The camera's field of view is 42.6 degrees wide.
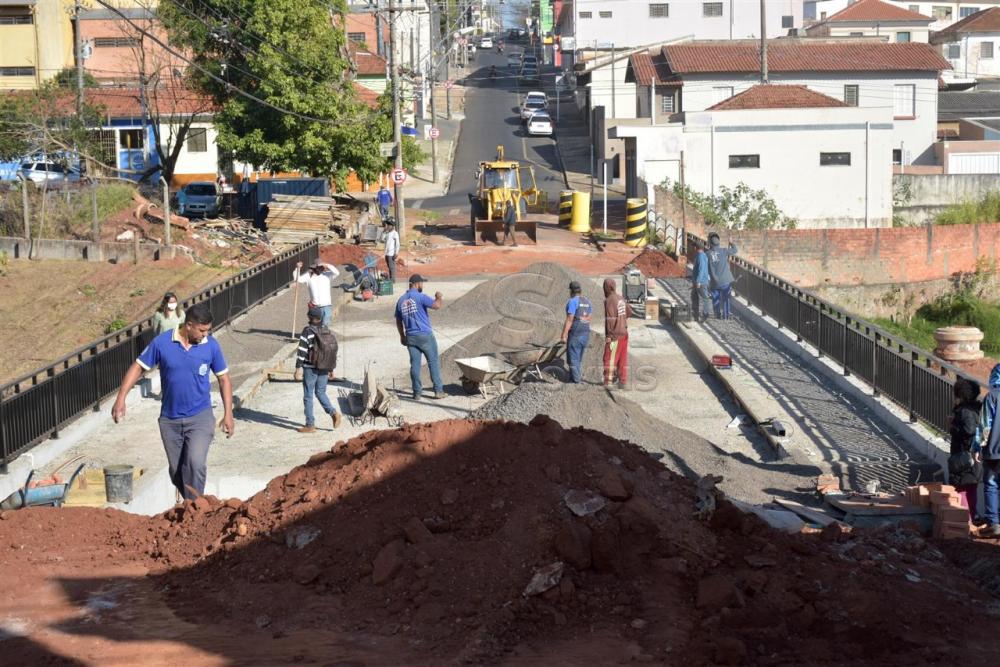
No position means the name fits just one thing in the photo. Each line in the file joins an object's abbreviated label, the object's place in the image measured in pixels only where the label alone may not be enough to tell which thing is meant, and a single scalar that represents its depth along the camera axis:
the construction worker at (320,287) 18.95
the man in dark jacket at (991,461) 10.77
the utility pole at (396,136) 38.38
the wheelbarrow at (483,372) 17.02
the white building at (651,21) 81.12
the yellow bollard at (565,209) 44.47
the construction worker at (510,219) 38.47
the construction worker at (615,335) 17.36
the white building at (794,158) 45.22
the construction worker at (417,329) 16.39
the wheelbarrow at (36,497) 10.47
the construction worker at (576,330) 17.05
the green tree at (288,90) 40.62
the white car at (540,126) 69.19
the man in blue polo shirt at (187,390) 9.59
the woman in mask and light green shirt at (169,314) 16.02
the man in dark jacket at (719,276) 22.73
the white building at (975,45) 85.75
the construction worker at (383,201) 43.56
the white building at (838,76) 57.69
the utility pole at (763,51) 52.42
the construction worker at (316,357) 14.59
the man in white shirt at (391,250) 28.84
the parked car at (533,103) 73.44
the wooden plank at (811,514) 10.94
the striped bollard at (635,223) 40.22
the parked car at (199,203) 43.41
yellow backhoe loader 39.66
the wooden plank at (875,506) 10.99
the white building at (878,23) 87.56
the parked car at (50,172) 42.62
